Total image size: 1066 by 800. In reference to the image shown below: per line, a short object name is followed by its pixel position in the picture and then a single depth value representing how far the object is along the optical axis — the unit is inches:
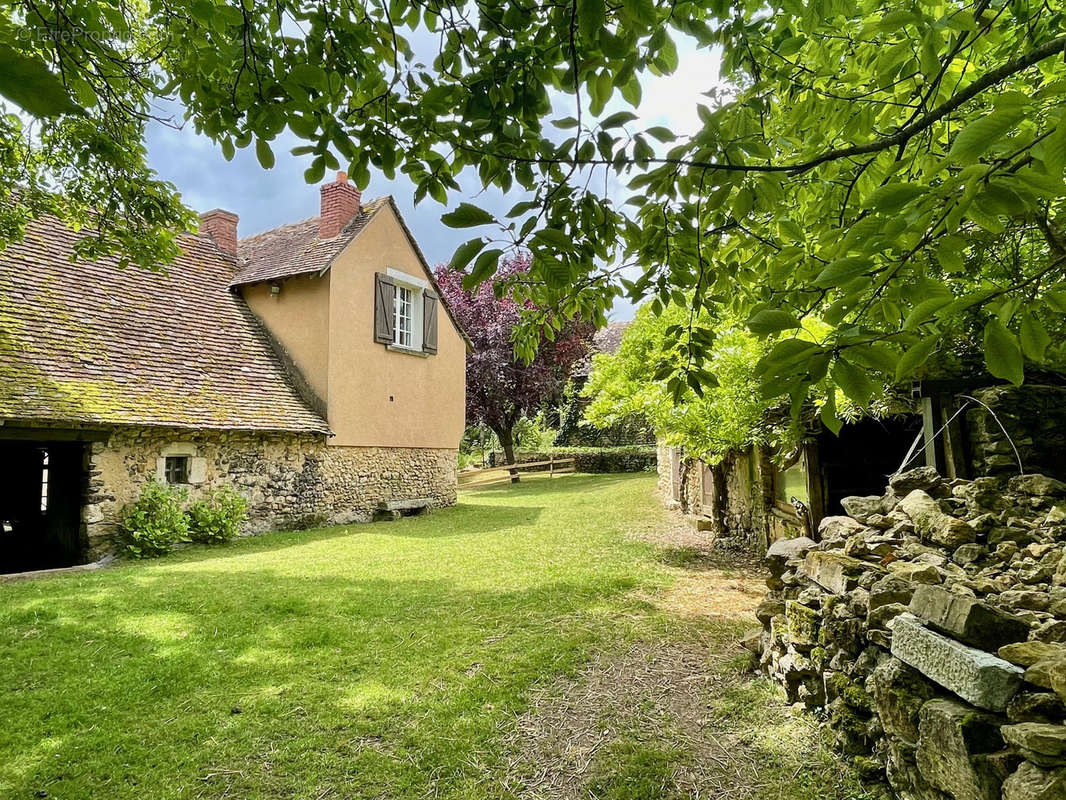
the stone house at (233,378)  346.0
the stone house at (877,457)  148.6
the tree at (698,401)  239.8
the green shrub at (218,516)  382.6
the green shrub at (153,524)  347.9
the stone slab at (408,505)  524.4
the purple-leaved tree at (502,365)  882.1
